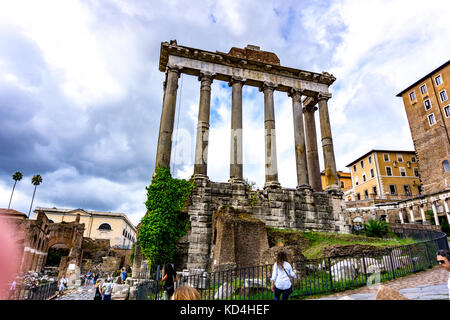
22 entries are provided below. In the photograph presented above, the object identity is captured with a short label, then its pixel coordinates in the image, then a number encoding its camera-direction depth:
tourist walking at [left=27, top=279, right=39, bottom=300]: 15.26
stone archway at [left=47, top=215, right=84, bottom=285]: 38.75
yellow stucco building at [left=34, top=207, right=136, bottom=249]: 64.88
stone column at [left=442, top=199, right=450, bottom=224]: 32.12
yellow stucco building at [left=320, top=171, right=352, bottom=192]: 61.41
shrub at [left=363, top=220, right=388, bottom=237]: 18.73
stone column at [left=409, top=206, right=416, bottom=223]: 36.19
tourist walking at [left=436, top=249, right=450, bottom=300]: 4.04
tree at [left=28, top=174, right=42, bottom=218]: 61.69
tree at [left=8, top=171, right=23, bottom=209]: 57.47
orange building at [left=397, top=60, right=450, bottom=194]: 37.56
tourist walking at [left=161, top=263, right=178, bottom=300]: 7.94
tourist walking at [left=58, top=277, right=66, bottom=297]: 20.45
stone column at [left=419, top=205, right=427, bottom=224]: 34.59
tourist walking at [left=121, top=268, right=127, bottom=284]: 17.88
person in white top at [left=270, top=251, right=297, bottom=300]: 5.82
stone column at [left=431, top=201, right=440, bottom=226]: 32.92
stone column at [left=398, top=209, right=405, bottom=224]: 37.56
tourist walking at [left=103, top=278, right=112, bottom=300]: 12.10
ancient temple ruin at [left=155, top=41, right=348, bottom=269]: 16.55
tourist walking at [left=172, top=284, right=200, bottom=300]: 3.06
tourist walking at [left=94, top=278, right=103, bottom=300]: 12.49
